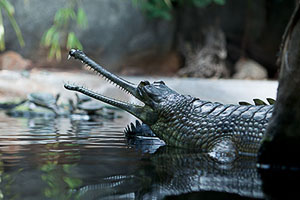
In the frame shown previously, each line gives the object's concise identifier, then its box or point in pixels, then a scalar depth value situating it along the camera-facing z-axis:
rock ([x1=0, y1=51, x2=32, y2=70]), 10.84
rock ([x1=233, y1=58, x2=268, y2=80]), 12.91
